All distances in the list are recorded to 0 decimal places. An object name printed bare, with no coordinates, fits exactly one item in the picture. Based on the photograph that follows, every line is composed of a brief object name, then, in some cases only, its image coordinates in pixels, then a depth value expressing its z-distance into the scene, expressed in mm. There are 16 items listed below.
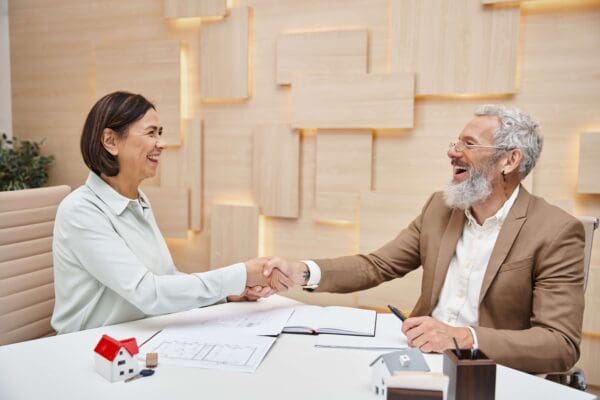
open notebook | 1603
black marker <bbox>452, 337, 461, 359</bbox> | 1113
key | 1278
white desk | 1202
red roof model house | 1247
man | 1544
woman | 1667
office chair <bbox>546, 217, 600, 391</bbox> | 1653
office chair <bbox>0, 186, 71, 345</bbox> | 2033
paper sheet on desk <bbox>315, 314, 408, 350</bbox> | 1500
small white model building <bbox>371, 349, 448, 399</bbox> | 1025
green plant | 3484
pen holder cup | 1075
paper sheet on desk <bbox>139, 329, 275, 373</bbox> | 1363
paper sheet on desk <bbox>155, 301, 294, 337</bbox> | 1604
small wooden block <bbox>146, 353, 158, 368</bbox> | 1329
